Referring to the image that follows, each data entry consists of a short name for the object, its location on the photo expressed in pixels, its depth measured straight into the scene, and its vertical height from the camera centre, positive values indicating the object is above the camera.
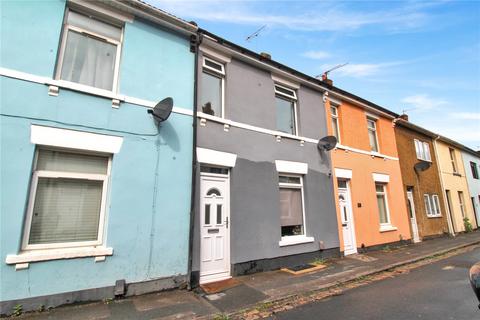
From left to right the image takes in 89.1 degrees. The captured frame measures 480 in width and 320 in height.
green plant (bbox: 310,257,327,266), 7.21 -1.44
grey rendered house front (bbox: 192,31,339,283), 5.95 +1.21
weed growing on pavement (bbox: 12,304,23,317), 3.66 -1.36
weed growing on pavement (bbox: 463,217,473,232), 15.21 -0.94
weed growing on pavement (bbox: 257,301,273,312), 4.36 -1.64
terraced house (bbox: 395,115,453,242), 11.97 +1.46
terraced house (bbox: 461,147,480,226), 17.31 +2.52
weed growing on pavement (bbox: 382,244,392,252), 9.49 -1.45
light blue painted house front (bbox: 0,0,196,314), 3.99 +1.16
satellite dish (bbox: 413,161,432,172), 12.52 +2.24
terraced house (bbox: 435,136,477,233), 14.78 +1.74
